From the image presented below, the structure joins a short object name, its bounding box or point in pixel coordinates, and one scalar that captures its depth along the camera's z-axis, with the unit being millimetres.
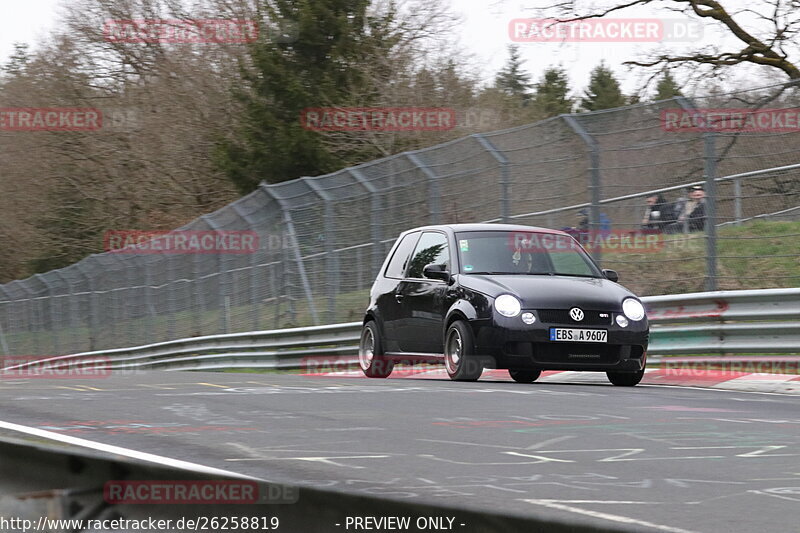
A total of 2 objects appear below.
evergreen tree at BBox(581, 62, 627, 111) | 91125
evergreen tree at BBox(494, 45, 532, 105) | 114438
